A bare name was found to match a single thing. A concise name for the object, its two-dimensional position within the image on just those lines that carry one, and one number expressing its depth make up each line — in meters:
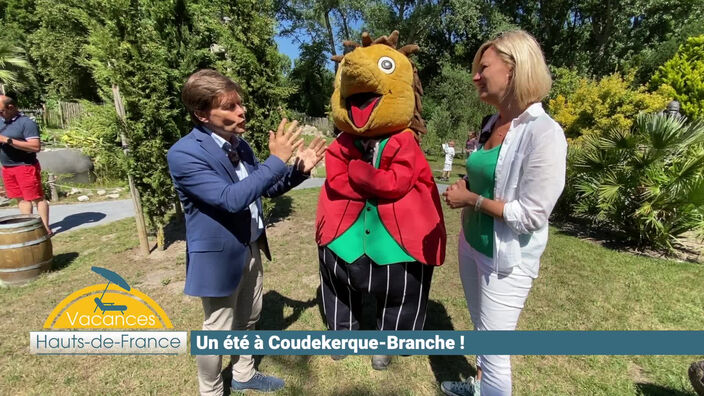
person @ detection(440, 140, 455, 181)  12.58
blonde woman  1.62
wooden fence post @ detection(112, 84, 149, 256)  4.44
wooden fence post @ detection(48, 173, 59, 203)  7.71
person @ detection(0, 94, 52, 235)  4.62
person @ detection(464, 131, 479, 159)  8.90
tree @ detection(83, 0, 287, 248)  4.28
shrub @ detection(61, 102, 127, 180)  4.60
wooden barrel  3.92
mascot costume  2.29
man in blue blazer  1.82
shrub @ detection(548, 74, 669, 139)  10.09
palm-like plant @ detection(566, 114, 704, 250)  5.02
